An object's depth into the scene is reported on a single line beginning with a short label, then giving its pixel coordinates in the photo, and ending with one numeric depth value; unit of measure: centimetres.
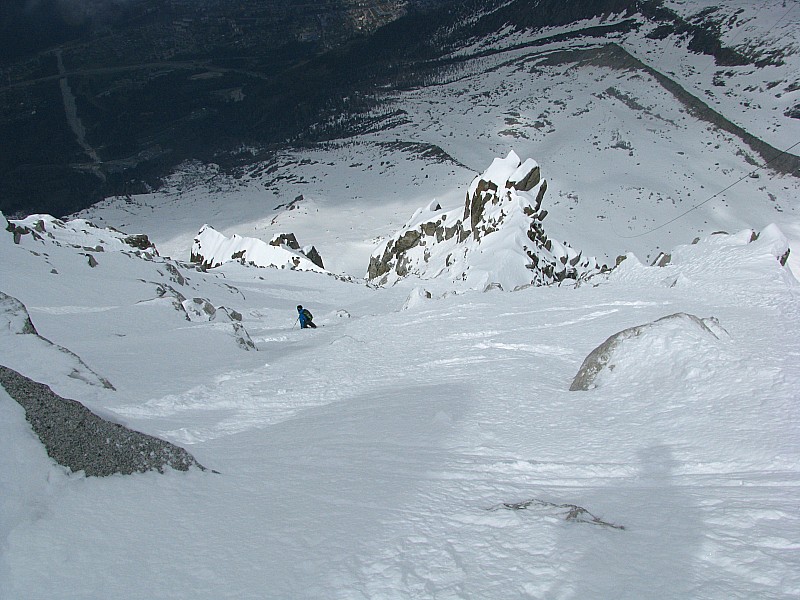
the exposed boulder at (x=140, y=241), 2585
